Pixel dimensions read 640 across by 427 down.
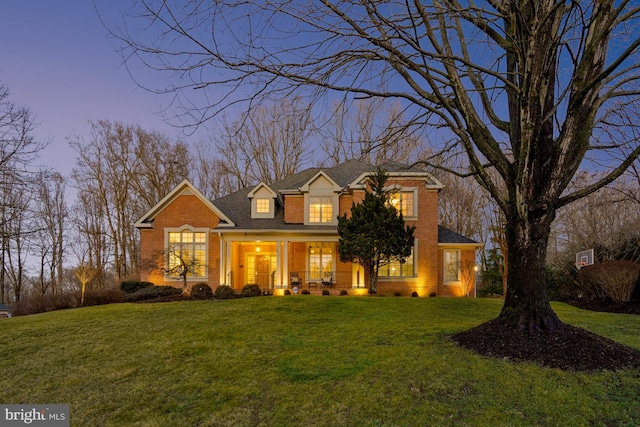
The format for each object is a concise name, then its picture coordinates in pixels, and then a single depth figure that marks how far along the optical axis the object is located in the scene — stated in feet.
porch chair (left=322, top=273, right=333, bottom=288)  59.00
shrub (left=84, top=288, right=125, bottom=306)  45.19
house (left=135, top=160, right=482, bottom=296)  58.65
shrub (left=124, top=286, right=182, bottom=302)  47.39
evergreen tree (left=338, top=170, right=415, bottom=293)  50.01
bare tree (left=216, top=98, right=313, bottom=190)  96.37
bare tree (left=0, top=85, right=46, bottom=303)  50.93
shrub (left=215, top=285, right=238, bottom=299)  46.68
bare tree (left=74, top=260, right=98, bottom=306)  43.98
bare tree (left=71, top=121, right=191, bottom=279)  91.15
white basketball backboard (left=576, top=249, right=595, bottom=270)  50.09
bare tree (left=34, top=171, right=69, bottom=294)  95.66
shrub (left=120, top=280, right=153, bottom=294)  53.42
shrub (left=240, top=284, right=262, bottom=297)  49.80
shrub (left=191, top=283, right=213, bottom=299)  46.71
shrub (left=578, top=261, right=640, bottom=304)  44.33
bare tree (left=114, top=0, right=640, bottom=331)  17.20
